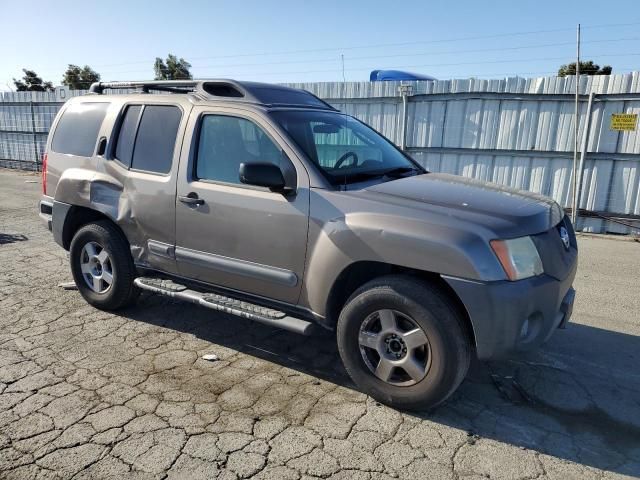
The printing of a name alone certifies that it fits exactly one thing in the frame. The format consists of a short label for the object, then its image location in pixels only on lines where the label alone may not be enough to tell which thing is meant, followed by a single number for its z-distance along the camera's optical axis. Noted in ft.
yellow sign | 26.59
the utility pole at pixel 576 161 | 26.37
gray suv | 9.27
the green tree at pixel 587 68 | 94.85
